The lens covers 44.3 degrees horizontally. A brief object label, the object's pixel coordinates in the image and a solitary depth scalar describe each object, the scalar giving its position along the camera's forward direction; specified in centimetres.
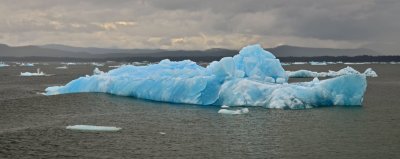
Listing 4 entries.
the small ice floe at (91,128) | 2338
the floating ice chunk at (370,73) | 7638
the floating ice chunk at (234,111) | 2870
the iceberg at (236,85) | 3183
